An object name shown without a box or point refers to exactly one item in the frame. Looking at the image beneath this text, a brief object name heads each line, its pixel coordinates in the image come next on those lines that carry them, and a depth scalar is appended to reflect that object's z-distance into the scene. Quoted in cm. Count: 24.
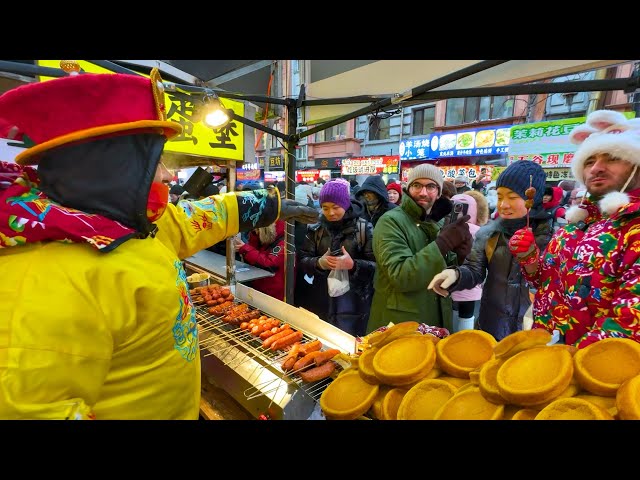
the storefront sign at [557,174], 992
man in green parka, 251
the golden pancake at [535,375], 100
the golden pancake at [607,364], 99
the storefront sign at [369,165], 1962
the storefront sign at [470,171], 1475
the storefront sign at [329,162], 2289
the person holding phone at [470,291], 402
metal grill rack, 184
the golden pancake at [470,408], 107
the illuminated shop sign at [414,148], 1817
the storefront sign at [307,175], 2308
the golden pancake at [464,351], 132
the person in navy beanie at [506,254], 275
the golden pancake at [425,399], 119
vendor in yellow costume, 86
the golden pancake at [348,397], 131
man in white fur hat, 146
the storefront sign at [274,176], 1974
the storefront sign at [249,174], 2204
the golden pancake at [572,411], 92
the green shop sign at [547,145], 968
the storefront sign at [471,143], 1554
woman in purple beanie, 352
